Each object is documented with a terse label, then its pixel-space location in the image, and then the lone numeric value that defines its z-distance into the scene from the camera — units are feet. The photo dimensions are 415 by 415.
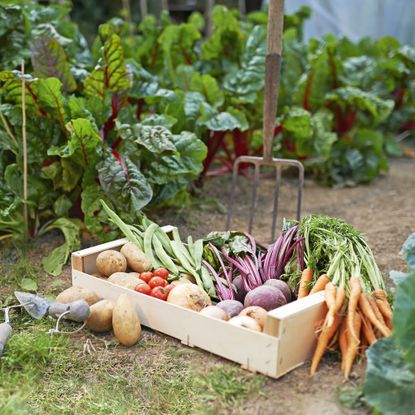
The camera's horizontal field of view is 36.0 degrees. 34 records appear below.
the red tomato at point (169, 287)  9.93
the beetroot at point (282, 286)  9.88
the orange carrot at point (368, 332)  8.46
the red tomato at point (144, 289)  9.98
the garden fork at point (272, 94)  12.71
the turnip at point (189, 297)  9.53
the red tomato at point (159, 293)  9.86
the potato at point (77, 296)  10.02
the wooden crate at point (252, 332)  8.22
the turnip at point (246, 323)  8.71
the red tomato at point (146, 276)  10.38
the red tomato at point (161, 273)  10.50
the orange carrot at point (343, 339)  8.46
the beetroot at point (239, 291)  10.45
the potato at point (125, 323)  9.39
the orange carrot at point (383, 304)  8.77
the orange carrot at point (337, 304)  8.35
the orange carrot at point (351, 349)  8.13
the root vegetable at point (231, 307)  9.50
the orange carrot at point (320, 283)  9.13
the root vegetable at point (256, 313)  8.94
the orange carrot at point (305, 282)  9.43
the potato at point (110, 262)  10.72
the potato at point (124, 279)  10.23
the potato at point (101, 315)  9.71
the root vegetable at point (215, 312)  9.12
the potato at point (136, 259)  10.85
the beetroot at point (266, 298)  9.40
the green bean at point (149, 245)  10.92
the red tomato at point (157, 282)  10.11
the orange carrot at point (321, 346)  8.38
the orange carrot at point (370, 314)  8.38
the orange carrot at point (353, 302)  8.34
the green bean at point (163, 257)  10.74
